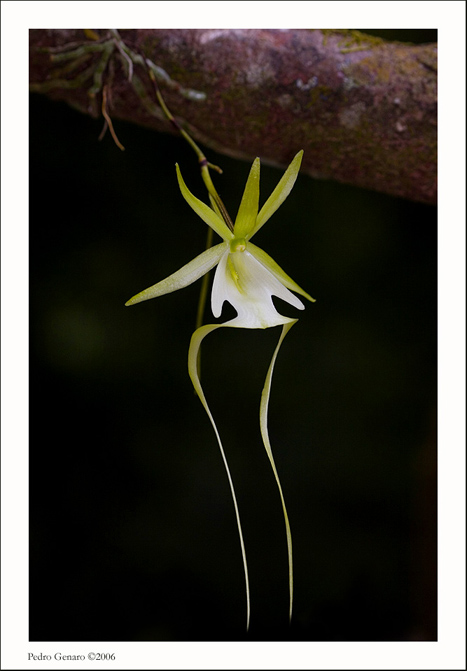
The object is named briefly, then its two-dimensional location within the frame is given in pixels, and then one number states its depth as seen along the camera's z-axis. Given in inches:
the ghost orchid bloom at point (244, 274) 30.5
